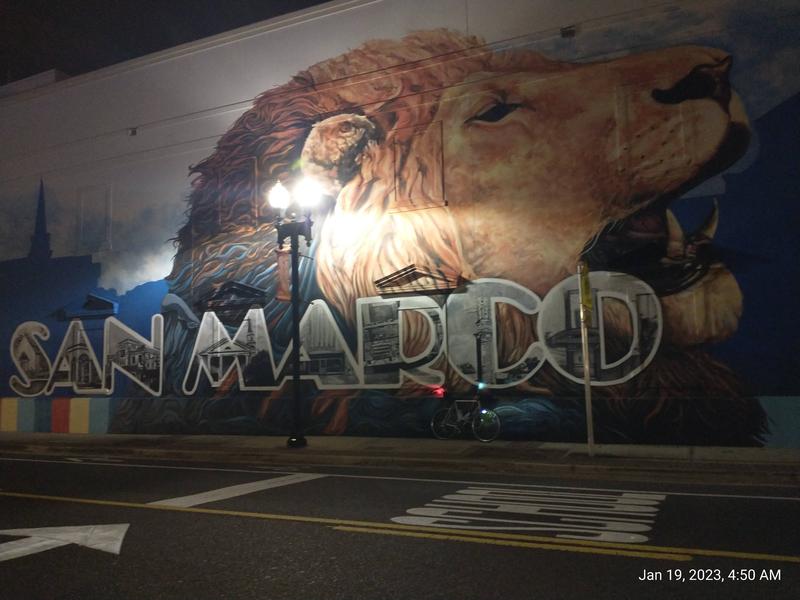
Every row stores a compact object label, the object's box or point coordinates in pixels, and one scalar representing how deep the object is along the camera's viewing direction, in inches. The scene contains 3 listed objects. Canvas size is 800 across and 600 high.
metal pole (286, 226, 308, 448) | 519.8
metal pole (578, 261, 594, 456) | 434.0
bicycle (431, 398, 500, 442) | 518.9
